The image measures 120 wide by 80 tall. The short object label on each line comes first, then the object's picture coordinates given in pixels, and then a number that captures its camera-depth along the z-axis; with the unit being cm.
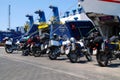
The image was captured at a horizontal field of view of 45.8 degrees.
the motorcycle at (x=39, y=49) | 753
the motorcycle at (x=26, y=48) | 848
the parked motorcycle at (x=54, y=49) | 696
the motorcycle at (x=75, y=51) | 615
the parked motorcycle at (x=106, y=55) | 528
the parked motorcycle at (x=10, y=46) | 960
